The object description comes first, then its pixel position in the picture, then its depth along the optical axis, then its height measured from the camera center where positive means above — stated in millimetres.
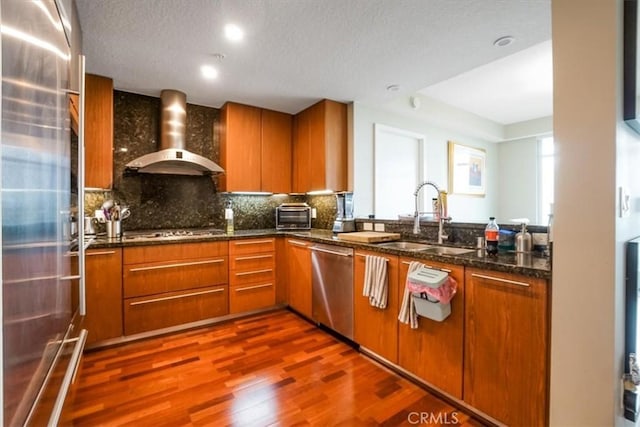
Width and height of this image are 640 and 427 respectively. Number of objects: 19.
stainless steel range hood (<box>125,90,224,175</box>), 2930 +741
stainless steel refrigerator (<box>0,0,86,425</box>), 554 -9
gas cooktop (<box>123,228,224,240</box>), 2697 -238
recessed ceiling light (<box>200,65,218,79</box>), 2494 +1237
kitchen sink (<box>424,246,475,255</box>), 1860 -267
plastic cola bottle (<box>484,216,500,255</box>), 1799 -161
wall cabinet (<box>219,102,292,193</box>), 3367 +754
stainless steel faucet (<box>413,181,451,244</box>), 2284 -57
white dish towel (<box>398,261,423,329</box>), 1856 -632
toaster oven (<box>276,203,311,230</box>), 3564 -75
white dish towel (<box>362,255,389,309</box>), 2078 -513
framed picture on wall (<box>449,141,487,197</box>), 4637 +729
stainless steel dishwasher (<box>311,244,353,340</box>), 2445 -687
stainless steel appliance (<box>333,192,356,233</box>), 3257 +50
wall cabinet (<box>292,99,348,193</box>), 3293 +758
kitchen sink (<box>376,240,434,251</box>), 2230 -269
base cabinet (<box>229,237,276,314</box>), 2990 -681
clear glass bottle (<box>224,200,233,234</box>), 3275 -96
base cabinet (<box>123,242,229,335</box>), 2512 -689
